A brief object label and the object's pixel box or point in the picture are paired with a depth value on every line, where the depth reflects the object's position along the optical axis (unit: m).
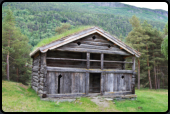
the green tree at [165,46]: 19.50
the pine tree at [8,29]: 28.68
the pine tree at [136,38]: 31.73
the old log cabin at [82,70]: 13.41
